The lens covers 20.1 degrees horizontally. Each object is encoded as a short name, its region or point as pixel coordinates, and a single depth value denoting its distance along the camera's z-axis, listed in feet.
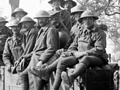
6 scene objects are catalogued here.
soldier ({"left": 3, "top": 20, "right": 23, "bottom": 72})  31.12
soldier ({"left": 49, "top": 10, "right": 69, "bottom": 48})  28.66
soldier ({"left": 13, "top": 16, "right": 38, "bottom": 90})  27.68
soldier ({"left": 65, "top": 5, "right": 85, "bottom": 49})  26.83
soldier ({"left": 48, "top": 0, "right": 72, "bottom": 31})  30.89
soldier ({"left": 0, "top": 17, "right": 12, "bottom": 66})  35.16
